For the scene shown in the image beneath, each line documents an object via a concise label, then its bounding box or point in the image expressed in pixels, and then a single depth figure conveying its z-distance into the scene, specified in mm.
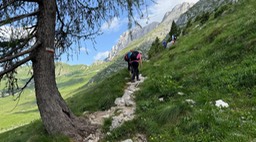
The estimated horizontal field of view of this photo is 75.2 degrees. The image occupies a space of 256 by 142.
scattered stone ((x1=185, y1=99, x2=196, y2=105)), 6070
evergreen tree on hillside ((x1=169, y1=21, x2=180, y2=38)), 36786
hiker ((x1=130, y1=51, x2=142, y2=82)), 10962
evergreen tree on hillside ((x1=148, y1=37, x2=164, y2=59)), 24179
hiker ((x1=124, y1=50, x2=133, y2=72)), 11594
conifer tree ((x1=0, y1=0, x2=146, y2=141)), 5992
